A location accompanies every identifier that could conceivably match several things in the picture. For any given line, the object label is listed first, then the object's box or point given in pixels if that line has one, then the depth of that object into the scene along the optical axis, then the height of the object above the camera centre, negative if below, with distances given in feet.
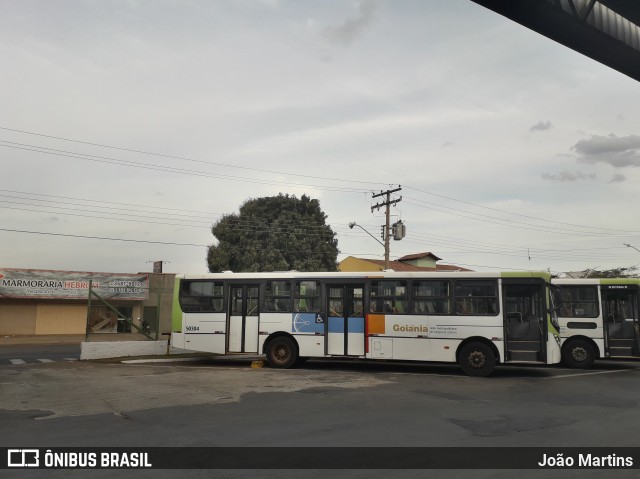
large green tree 147.13 +21.45
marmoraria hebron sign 111.14 +5.65
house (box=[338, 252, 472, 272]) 186.29 +19.14
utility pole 115.34 +25.82
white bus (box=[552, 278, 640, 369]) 56.29 -0.07
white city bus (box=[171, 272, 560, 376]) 48.78 -0.14
